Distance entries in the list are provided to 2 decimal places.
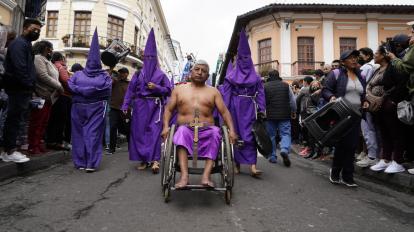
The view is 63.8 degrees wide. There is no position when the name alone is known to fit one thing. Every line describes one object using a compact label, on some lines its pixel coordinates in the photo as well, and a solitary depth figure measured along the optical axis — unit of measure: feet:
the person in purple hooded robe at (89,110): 16.85
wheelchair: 10.53
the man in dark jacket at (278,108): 21.72
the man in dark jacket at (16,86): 14.58
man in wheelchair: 11.14
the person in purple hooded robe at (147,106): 17.56
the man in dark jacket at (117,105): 24.80
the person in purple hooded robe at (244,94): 17.26
